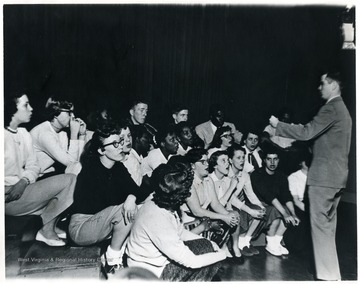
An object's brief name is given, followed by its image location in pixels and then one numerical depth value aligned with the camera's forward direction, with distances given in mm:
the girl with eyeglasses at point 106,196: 2670
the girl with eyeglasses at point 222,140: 3109
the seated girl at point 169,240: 2287
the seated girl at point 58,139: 2883
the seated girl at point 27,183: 2736
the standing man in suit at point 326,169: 2805
